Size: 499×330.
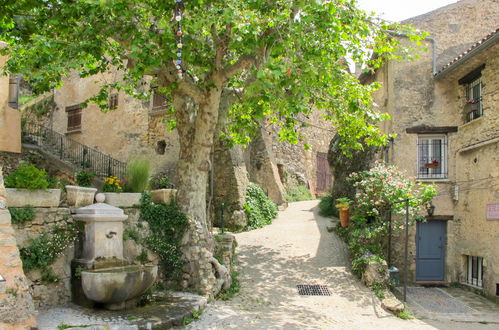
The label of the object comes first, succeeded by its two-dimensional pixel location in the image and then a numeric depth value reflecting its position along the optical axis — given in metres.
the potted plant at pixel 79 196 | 7.43
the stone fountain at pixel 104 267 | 6.52
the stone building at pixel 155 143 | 15.62
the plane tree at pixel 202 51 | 7.70
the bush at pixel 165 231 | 8.58
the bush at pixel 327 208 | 17.20
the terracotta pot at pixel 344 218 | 13.83
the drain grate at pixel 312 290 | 9.46
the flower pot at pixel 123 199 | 8.20
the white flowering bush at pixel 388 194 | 10.61
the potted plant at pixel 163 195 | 9.05
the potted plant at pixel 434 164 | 12.20
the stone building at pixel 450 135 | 10.91
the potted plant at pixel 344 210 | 13.68
